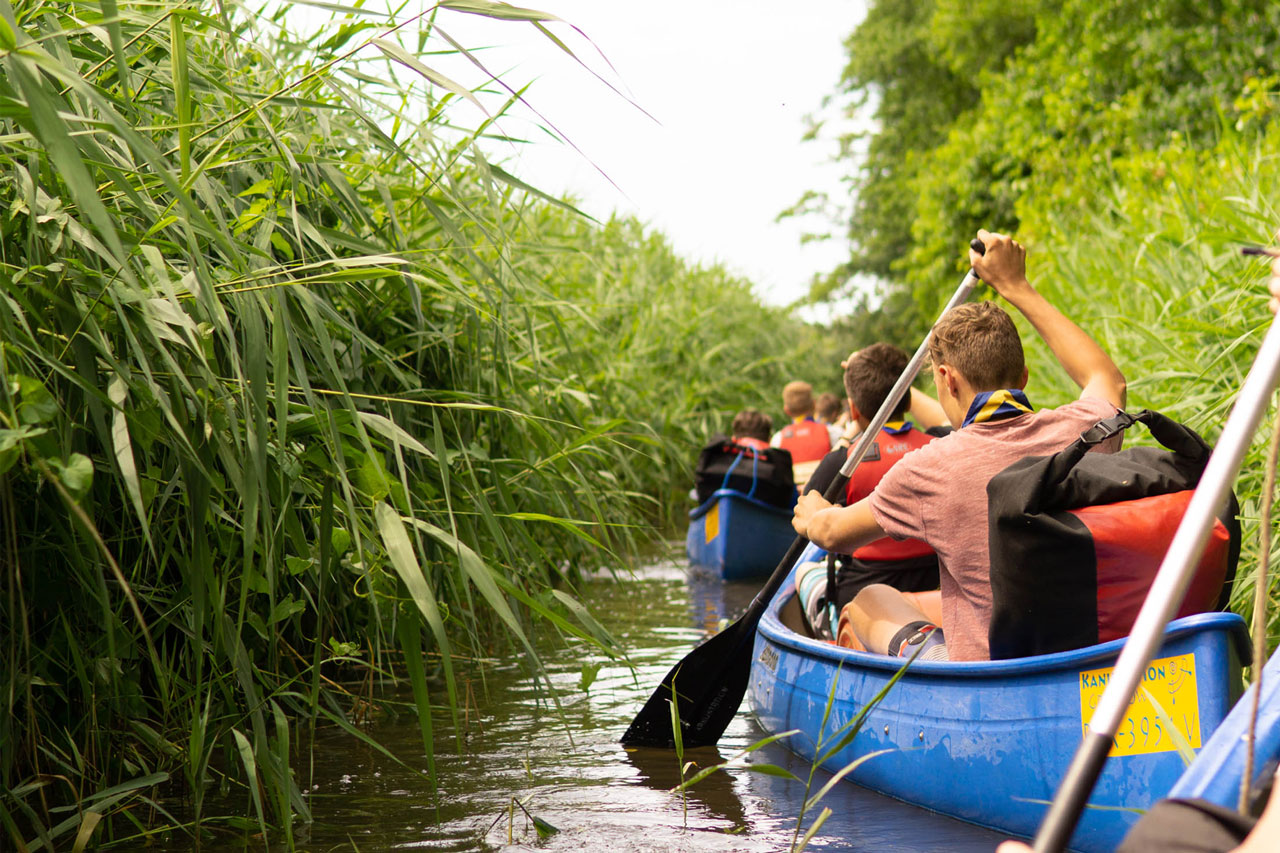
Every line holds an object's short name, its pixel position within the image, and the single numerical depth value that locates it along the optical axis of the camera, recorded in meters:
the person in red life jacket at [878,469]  4.48
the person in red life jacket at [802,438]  10.21
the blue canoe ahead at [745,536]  9.34
